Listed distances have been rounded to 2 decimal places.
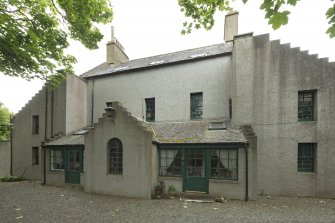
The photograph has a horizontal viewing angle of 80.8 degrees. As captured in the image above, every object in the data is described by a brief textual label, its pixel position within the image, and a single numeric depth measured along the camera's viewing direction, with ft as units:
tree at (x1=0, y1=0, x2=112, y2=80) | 30.37
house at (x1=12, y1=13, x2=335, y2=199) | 35.50
